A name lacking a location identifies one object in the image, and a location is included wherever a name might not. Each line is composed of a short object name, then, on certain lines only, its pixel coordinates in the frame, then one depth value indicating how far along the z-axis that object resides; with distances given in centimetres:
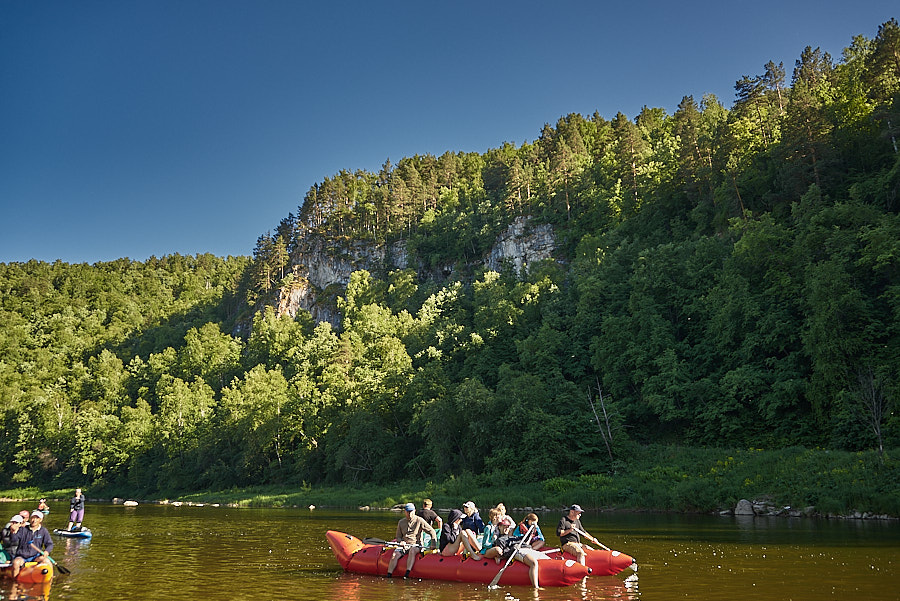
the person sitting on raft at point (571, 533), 1563
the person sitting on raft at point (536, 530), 1596
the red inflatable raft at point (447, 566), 1496
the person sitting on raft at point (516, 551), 1493
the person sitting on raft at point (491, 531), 1638
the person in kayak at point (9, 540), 1558
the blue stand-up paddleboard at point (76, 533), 2573
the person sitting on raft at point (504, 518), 1673
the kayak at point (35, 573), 1453
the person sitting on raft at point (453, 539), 1623
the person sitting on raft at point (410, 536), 1662
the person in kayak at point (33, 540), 1561
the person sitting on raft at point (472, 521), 1728
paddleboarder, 2697
